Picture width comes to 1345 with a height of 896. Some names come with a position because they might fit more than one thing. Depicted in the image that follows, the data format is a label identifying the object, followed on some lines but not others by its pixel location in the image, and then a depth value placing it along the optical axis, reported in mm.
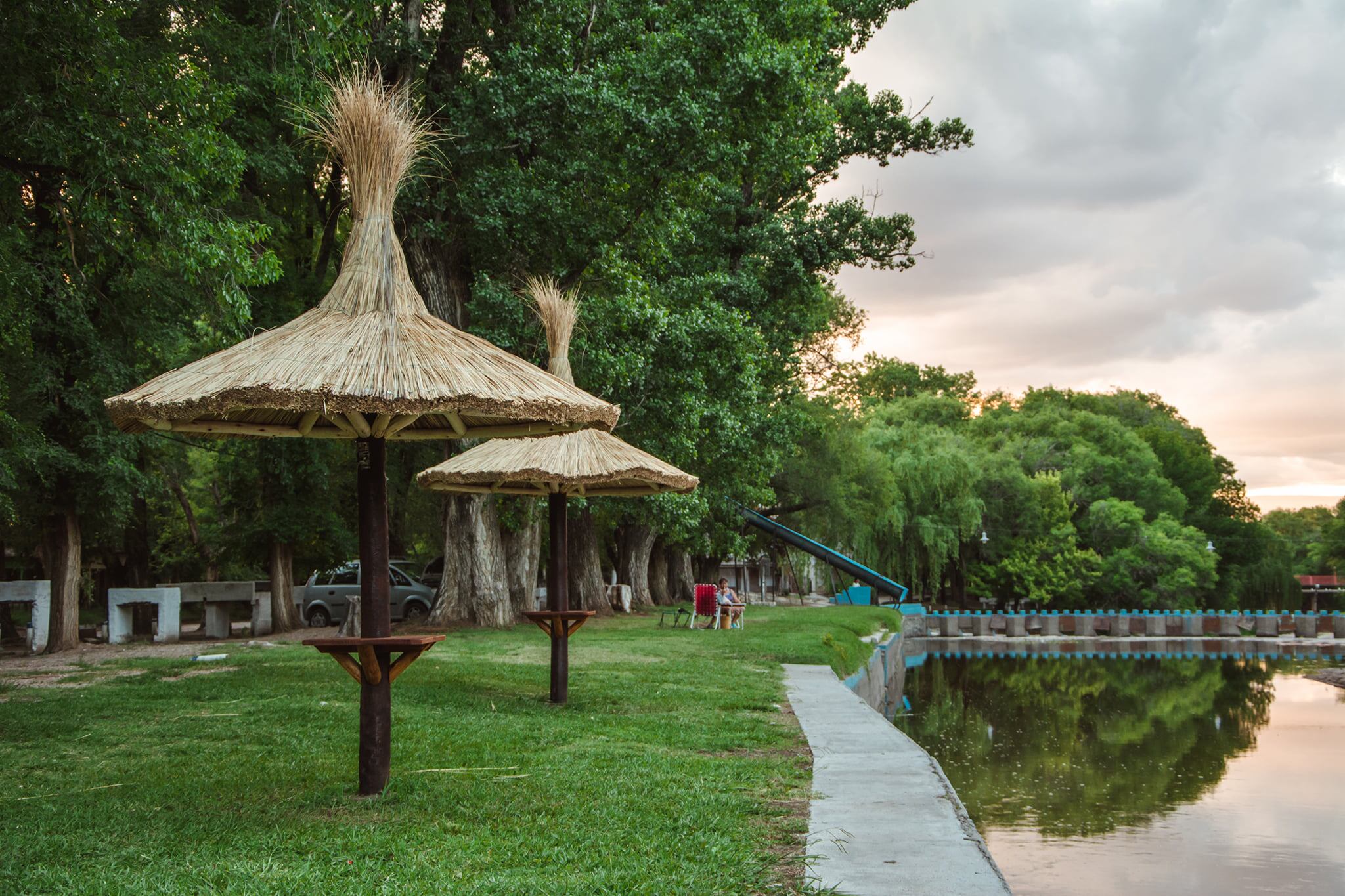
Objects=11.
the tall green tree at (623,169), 16938
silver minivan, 25922
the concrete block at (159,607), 19719
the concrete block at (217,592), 21875
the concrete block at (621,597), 30344
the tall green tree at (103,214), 9258
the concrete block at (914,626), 37469
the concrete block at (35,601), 17578
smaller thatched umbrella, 10359
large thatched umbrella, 5902
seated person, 24547
